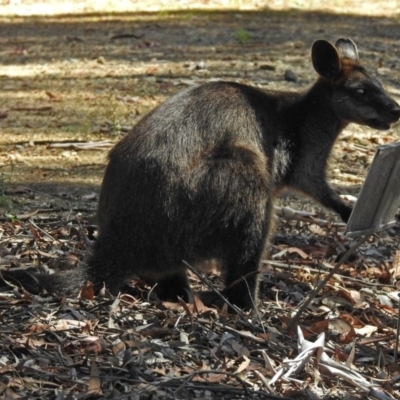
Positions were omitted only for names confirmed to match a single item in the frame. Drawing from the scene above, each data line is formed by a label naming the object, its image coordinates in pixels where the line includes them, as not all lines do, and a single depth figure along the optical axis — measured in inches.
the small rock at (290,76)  810.8
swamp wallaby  408.8
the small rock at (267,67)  853.2
